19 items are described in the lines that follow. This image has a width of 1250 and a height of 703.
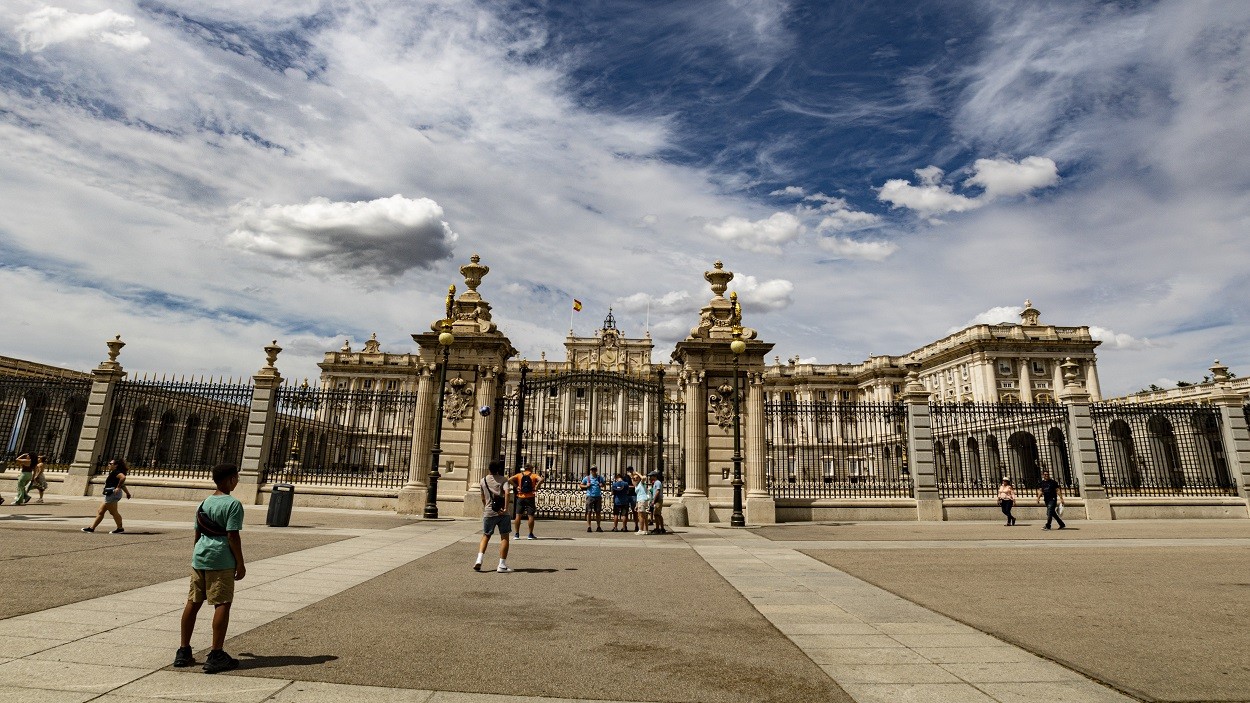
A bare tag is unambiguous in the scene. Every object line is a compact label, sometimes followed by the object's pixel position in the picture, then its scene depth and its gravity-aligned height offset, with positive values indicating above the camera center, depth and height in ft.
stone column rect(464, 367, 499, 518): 63.72 +3.94
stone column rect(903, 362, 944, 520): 69.15 +4.23
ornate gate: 64.54 +10.10
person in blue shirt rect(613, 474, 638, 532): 57.82 -1.22
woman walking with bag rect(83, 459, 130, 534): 41.06 -0.93
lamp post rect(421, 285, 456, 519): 60.64 +3.62
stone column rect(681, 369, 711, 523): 63.31 +4.07
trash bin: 50.19 -2.12
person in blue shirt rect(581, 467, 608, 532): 58.49 -0.99
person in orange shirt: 51.62 -0.44
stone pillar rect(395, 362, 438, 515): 64.80 +3.64
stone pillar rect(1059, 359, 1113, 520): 72.84 +4.79
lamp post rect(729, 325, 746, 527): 60.13 +1.88
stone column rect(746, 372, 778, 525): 64.18 +2.56
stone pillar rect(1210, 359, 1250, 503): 78.02 +7.33
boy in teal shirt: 16.05 -2.27
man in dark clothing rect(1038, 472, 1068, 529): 62.95 -0.37
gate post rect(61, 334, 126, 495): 72.13 +5.48
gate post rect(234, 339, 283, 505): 69.00 +5.43
